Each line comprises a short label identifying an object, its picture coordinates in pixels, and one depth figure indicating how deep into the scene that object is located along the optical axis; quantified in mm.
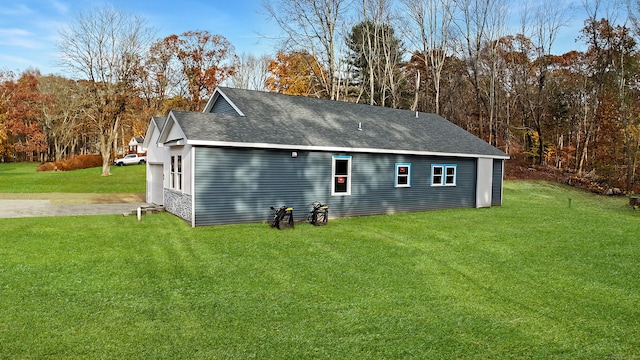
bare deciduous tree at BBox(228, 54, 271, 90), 44312
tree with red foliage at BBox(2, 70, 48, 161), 43438
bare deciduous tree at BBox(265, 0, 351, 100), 28625
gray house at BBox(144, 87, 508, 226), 11766
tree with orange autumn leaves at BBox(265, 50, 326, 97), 33450
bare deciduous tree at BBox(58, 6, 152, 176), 29500
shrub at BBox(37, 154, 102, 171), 33697
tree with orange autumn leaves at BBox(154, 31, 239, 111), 39688
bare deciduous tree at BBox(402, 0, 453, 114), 31448
